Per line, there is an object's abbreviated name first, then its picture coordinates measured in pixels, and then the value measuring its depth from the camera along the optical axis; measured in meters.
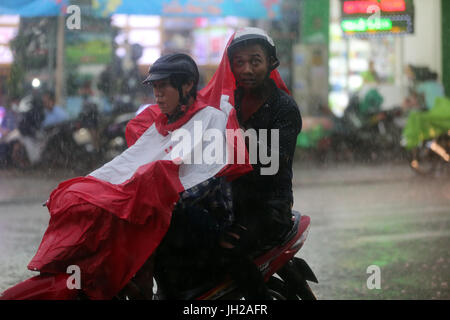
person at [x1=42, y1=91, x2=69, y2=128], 13.46
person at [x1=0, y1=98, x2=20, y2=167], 13.48
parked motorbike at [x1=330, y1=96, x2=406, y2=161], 15.71
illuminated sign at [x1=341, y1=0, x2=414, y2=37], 15.12
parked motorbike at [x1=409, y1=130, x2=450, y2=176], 12.11
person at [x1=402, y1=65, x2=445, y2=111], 14.53
